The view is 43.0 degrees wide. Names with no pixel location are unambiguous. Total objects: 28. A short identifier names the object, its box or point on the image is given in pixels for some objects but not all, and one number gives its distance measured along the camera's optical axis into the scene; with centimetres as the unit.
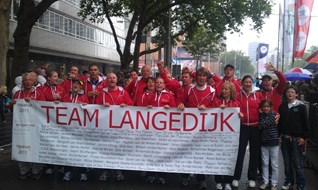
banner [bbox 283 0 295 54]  2353
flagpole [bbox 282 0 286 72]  2470
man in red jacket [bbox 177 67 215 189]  635
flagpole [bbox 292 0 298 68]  1791
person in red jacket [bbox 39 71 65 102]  693
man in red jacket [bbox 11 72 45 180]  663
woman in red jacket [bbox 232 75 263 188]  628
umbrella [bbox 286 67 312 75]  1656
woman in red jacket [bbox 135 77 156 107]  649
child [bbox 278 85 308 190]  617
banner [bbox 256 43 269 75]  3584
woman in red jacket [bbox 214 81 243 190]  618
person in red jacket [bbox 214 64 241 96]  726
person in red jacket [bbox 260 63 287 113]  659
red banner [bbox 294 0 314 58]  1744
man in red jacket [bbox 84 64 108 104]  734
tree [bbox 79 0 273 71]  2245
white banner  619
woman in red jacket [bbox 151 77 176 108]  645
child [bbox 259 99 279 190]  620
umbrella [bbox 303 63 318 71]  1917
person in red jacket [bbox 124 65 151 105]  719
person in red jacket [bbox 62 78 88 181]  660
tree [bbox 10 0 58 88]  1319
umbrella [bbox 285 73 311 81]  1612
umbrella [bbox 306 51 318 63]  1564
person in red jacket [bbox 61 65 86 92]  732
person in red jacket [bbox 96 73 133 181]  658
